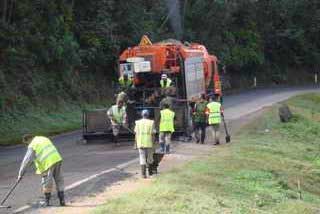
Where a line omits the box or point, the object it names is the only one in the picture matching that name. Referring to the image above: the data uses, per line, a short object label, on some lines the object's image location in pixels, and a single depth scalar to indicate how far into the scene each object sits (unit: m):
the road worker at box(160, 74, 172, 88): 25.08
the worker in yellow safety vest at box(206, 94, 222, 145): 24.17
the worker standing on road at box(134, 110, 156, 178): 16.86
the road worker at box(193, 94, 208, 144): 24.33
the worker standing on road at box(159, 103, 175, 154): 20.98
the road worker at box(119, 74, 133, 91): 25.59
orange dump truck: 25.26
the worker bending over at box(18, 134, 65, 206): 13.12
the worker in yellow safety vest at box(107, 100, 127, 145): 24.16
